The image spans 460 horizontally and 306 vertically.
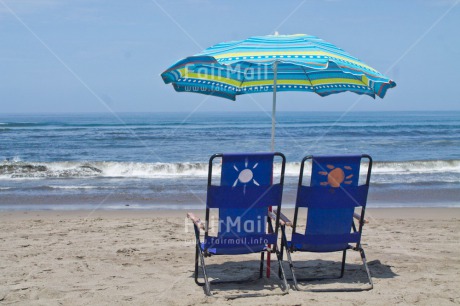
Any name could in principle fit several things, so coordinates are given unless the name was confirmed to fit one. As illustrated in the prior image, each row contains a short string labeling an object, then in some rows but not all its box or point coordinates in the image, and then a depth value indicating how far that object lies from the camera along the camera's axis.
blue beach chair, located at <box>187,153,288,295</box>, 4.22
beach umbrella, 4.30
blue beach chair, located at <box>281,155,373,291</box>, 4.34
